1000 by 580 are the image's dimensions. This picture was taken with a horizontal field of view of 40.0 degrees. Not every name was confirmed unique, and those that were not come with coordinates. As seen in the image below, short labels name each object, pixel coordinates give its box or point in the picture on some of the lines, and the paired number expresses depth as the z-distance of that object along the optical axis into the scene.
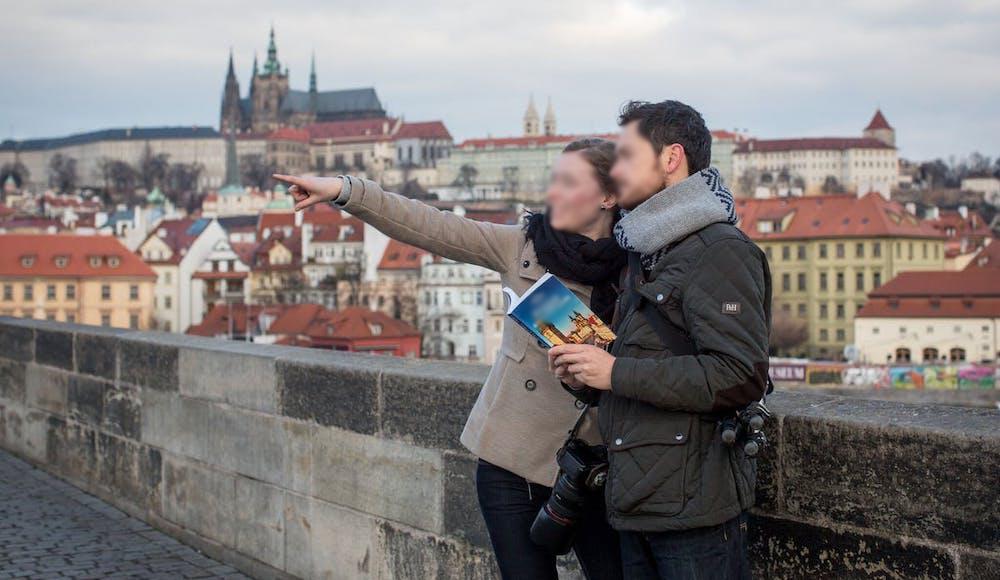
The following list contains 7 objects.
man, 2.40
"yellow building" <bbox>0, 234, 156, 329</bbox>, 65.94
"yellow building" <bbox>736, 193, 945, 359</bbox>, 81.00
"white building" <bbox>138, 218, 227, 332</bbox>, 81.94
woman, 2.96
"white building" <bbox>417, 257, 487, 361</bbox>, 78.69
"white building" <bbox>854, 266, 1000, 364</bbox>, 68.12
